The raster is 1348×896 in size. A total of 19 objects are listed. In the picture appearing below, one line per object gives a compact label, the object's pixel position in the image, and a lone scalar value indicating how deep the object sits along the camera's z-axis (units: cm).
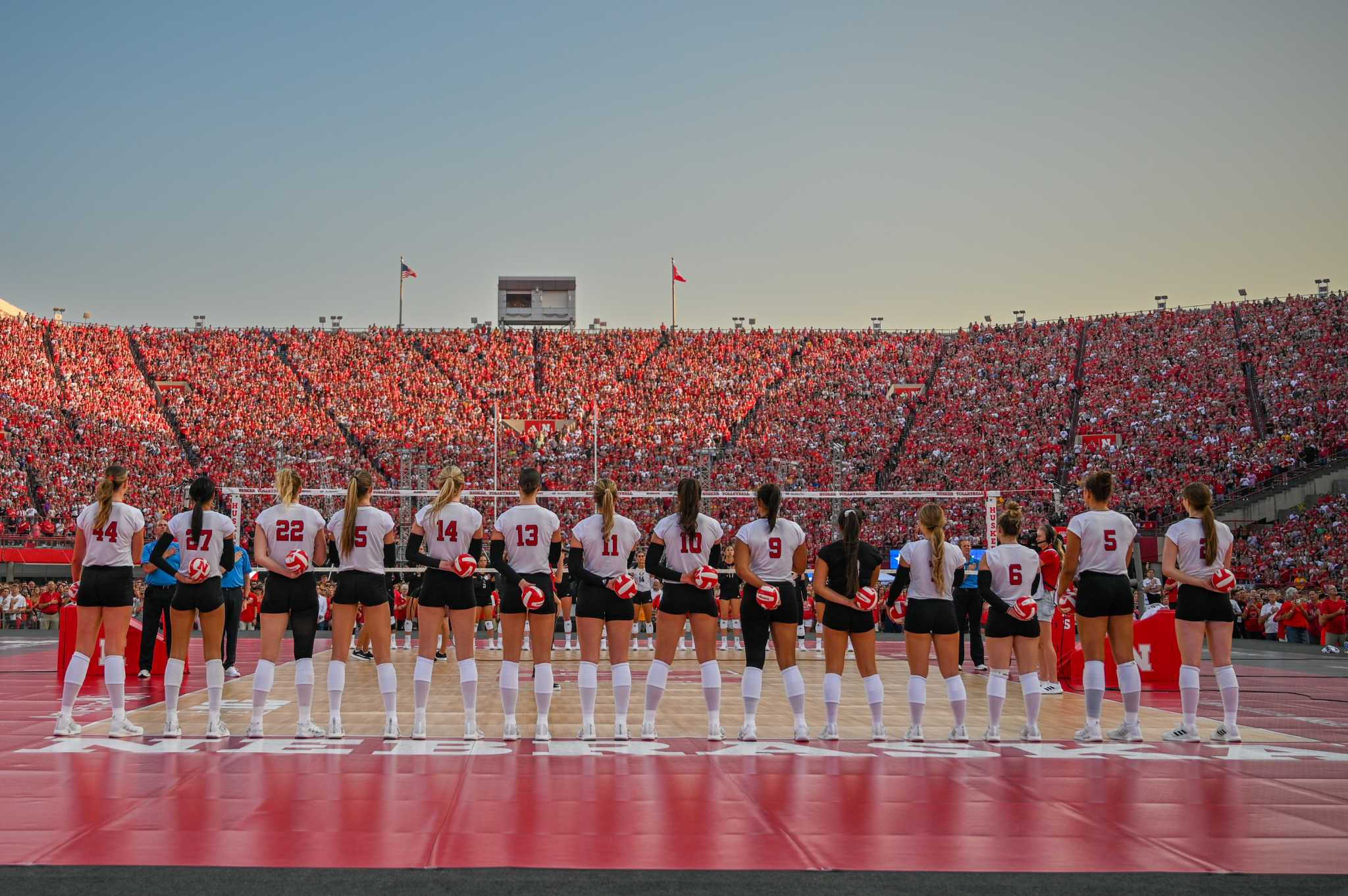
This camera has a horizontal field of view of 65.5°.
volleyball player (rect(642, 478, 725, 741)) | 841
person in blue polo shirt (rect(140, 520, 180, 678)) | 1141
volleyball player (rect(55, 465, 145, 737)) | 856
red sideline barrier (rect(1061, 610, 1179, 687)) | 1275
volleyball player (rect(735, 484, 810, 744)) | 844
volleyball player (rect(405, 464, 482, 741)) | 845
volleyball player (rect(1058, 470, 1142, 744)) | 855
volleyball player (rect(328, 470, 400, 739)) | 845
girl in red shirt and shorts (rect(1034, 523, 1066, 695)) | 1220
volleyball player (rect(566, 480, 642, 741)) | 841
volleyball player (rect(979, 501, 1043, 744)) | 868
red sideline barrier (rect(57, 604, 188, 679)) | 1209
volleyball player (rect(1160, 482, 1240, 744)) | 864
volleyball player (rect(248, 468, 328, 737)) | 841
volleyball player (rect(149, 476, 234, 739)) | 858
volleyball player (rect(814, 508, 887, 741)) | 860
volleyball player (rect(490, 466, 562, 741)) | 841
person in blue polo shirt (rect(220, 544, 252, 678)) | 1279
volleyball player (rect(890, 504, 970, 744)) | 860
